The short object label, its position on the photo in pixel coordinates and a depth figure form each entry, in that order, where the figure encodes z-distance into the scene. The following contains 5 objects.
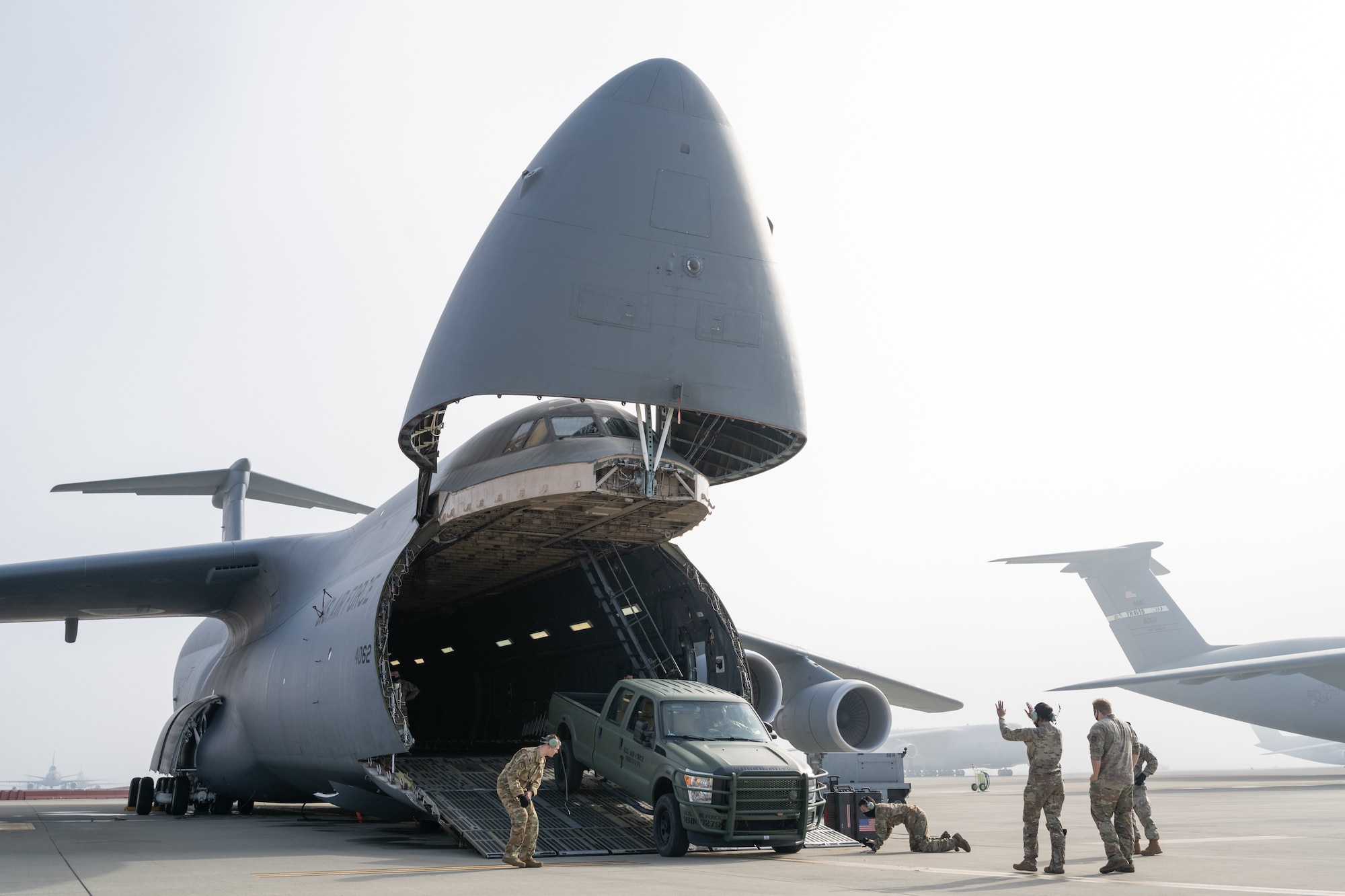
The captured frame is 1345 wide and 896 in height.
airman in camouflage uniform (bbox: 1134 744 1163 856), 9.95
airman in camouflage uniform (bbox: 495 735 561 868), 9.50
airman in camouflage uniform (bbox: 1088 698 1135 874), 8.84
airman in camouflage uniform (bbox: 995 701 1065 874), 8.86
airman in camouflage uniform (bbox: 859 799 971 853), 10.96
